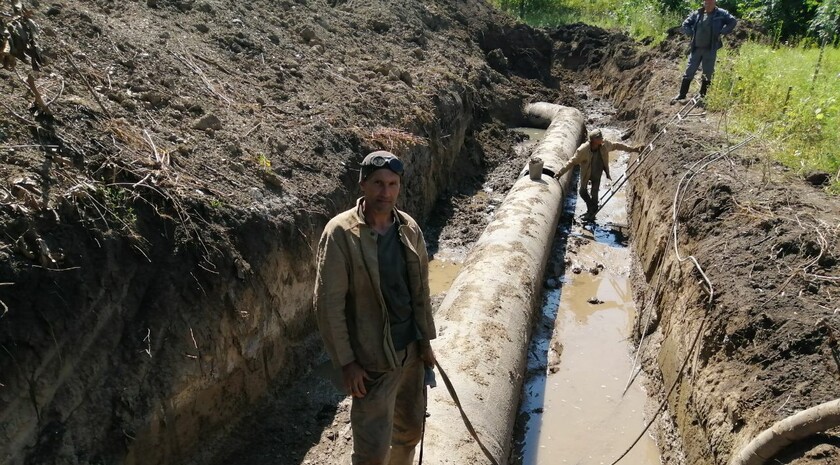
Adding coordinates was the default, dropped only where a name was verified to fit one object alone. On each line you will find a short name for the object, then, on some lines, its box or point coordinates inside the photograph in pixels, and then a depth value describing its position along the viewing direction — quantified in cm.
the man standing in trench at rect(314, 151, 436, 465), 285
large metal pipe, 396
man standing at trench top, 945
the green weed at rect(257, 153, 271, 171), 555
